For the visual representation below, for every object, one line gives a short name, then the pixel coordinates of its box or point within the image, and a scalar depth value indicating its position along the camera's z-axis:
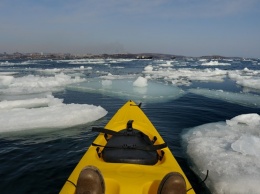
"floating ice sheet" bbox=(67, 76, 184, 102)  11.27
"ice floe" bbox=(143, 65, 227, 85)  18.68
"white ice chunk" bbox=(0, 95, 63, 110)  8.82
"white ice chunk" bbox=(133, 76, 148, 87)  14.51
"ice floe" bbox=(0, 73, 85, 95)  12.67
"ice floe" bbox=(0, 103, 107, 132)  6.41
